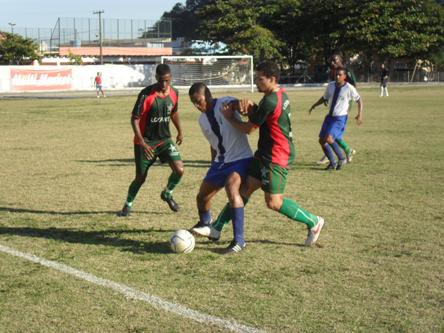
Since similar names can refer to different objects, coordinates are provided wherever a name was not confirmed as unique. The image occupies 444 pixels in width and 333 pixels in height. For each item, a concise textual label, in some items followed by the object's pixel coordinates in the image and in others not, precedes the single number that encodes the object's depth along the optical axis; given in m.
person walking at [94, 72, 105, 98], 38.88
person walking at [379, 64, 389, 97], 38.40
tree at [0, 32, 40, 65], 64.06
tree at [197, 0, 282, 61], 59.12
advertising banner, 46.94
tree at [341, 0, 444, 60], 59.19
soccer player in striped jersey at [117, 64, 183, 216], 7.68
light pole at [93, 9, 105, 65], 70.26
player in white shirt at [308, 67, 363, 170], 11.55
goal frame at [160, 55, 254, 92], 42.66
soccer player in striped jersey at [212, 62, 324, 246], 5.77
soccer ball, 6.23
